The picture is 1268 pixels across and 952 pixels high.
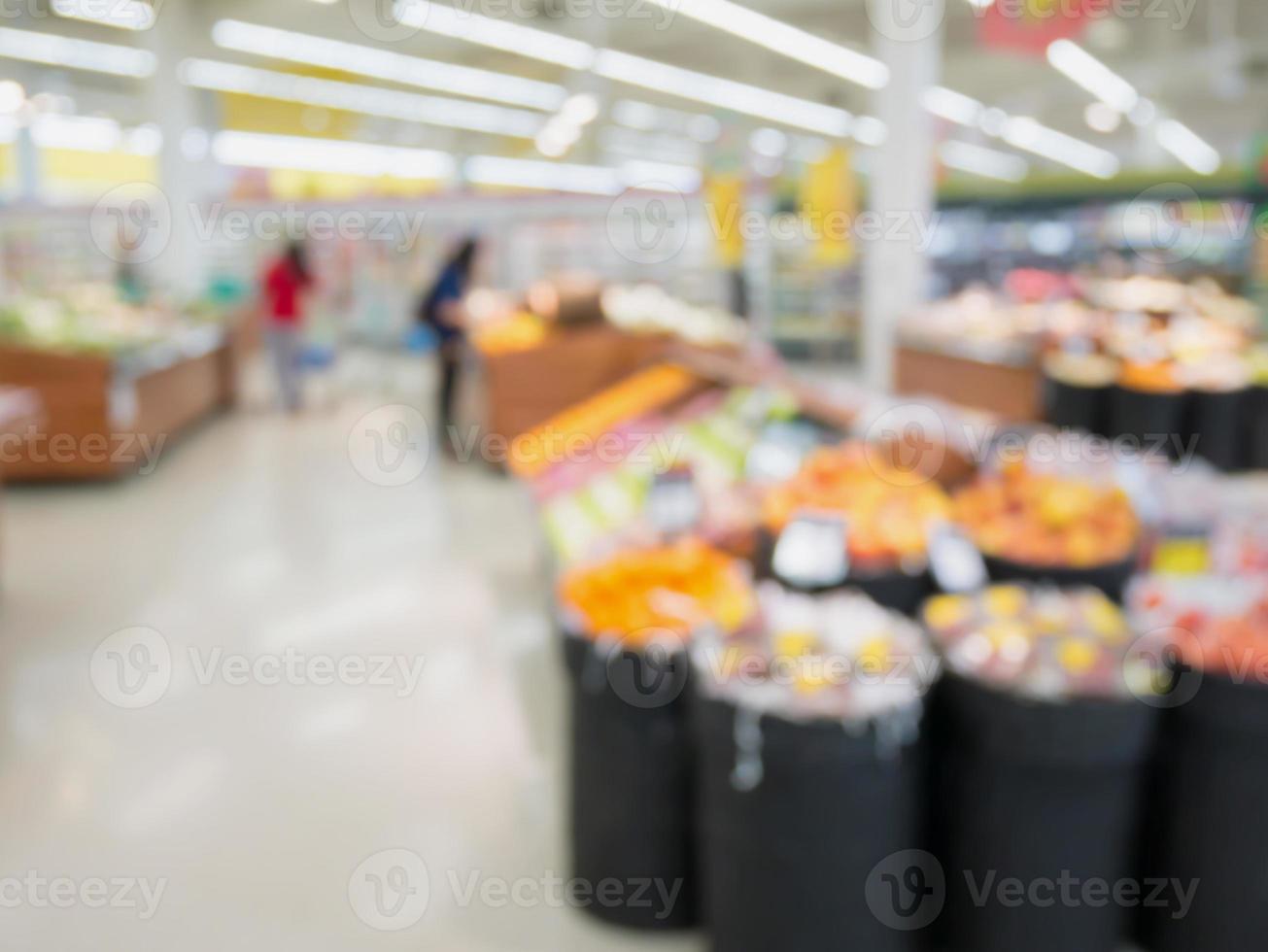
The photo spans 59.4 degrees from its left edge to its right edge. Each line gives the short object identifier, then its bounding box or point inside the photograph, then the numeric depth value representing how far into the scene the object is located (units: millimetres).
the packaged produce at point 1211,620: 2428
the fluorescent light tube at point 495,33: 11117
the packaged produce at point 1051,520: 3135
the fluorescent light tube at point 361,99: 14461
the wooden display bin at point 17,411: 5258
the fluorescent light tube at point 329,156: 18719
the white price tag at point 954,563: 3004
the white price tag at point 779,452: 4492
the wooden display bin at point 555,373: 8180
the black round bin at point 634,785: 2660
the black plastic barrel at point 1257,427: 8047
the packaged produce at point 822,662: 2299
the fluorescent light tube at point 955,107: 17812
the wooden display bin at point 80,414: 7395
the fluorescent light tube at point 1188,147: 23873
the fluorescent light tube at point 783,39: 11773
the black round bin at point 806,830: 2248
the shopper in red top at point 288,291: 10336
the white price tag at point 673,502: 3895
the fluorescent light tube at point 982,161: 25016
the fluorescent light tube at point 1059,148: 22297
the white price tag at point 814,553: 3051
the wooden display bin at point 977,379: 8992
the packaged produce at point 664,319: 8367
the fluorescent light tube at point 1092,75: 14020
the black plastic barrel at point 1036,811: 2307
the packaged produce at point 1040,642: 2381
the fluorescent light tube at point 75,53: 13070
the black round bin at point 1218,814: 2418
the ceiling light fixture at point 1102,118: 19609
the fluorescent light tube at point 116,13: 11180
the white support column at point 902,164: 8539
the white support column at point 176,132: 12398
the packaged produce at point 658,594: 2852
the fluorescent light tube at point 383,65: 12867
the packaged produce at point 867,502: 3163
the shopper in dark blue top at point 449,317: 8961
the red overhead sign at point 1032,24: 5738
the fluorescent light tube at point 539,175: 23500
